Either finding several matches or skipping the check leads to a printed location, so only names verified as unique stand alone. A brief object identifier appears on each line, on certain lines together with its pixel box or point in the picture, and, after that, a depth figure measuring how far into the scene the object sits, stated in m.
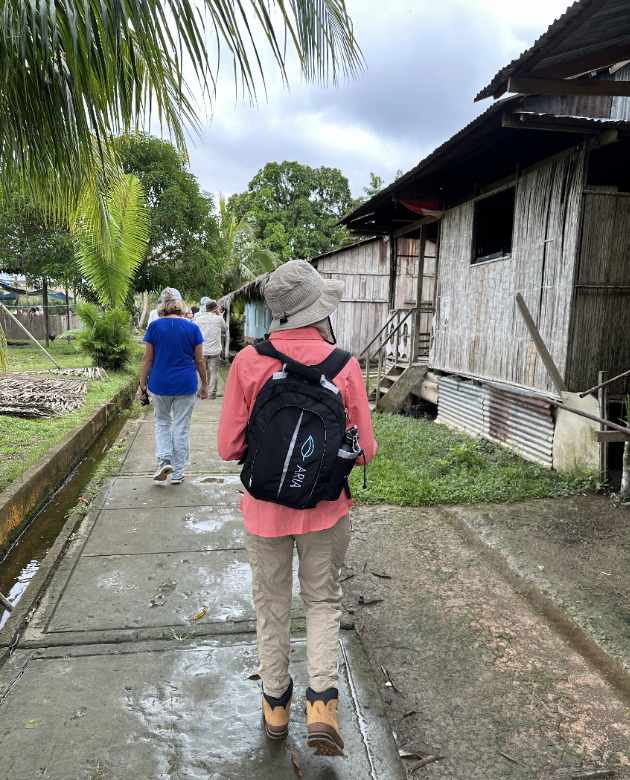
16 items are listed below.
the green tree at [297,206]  30.09
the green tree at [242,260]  23.42
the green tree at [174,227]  15.65
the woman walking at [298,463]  1.93
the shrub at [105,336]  12.61
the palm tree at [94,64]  2.51
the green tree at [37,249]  15.20
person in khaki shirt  9.34
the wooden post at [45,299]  17.71
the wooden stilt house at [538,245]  4.76
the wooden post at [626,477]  4.77
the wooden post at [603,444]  5.05
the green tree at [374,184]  28.47
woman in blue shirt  4.83
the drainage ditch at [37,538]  3.60
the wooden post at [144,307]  25.80
